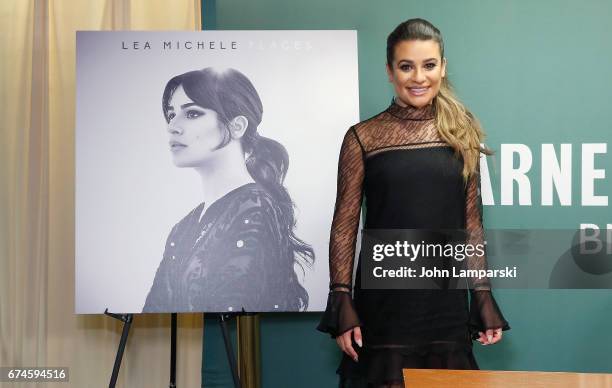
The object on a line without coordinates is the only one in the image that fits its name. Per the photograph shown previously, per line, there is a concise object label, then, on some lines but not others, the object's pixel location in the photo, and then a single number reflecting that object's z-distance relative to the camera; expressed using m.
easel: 2.80
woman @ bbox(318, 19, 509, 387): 2.68
